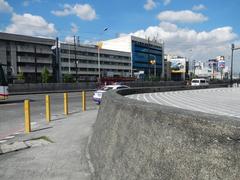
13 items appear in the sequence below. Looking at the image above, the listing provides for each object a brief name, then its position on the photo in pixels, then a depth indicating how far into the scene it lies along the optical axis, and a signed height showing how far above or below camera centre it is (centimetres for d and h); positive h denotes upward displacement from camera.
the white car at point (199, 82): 3373 -51
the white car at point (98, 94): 1462 -111
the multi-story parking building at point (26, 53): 5477 +787
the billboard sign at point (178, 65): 10508 +764
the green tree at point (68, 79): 4470 +5
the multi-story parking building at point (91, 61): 6619 +708
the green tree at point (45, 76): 4378 +79
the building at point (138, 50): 8991 +1400
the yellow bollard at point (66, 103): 1044 -127
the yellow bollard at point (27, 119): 717 -146
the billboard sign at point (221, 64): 6589 +506
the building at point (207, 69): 8512 +578
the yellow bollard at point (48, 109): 889 -135
